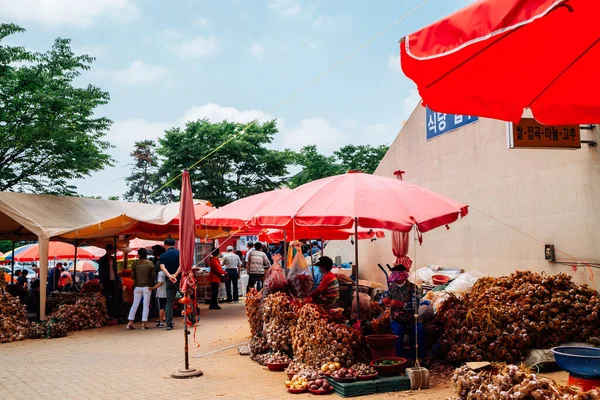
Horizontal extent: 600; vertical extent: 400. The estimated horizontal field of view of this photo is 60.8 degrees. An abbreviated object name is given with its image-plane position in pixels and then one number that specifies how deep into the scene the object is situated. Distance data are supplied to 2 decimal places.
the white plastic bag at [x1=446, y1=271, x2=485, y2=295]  9.88
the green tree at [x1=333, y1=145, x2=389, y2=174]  41.69
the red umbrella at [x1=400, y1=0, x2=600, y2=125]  2.81
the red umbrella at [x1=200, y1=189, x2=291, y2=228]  10.69
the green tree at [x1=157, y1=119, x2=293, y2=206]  32.12
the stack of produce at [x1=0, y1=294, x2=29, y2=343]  11.00
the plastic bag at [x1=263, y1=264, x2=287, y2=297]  8.59
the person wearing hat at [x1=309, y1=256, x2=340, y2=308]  8.05
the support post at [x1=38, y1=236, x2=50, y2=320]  11.72
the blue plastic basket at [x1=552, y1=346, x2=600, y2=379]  4.57
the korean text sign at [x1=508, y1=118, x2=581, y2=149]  8.06
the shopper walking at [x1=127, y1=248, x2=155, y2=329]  12.45
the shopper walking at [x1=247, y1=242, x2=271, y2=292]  16.56
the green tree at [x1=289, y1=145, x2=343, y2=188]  41.56
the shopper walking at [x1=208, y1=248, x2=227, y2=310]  15.43
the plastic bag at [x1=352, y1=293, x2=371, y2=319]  8.61
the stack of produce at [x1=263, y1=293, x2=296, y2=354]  7.82
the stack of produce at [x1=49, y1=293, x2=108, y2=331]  12.20
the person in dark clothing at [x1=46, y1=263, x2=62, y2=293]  17.88
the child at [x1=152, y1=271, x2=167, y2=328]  12.57
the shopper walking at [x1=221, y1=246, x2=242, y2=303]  17.41
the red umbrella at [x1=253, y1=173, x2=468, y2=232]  6.86
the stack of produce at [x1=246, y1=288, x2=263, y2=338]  8.72
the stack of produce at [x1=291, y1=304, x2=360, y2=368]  6.66
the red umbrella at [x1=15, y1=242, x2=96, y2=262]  20.00
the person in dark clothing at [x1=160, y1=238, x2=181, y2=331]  11.77
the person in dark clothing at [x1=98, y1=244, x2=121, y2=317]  13.94
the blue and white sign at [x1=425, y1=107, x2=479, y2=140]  11.97
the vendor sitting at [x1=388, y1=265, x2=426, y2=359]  7.48
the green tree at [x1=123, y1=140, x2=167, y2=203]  63.47
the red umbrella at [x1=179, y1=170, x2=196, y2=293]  7.63
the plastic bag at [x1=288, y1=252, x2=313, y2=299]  8.61
